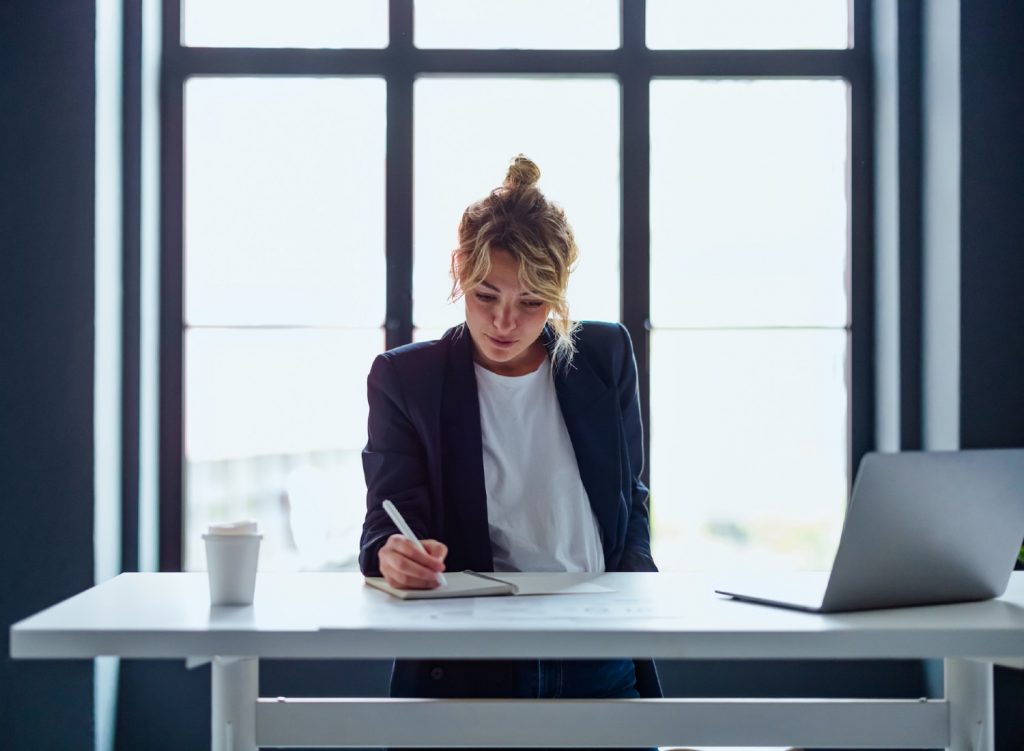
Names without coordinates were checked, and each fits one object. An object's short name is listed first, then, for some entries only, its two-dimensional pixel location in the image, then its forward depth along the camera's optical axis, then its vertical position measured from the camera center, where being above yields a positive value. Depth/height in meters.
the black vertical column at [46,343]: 2.45 +0.07
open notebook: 1.33 -0.30
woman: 1.64 -0.09
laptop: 1.15 -0.19
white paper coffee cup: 1.26 -0.24
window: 2.79 +0.41
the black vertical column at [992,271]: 2.43 +0.25
